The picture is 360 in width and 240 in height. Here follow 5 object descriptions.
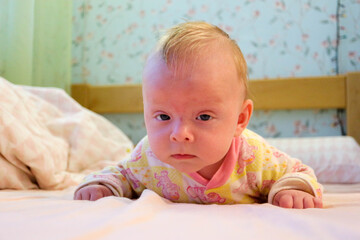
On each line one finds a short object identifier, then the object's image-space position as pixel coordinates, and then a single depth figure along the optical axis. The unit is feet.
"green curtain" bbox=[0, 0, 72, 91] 5.66
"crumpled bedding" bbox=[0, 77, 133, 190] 3.64
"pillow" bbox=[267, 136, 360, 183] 5.35
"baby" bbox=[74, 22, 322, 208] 2.47
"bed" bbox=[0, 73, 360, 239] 1.73
